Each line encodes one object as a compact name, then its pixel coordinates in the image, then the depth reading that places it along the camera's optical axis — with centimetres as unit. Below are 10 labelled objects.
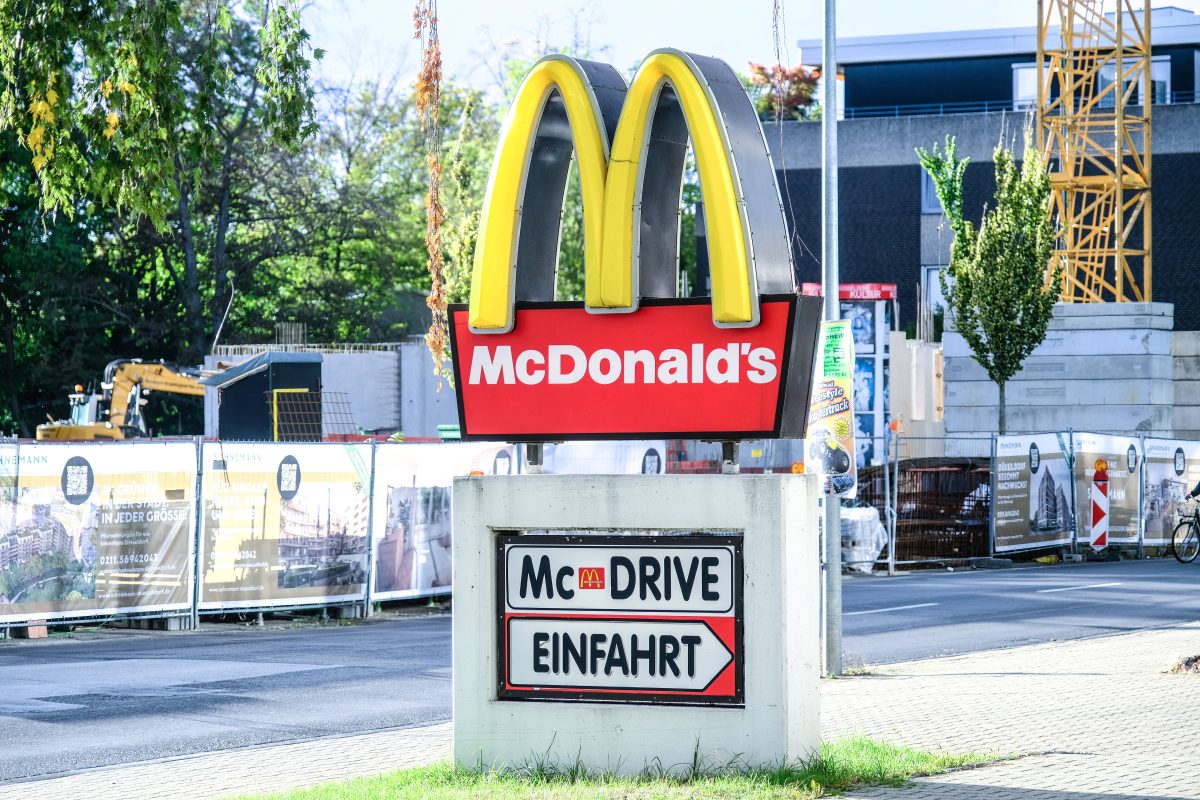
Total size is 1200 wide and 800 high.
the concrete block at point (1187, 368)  4050
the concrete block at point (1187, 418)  4088
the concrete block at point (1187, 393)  4059
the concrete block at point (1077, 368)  3847
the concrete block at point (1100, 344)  3853
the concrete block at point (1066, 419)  3838
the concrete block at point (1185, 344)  4047
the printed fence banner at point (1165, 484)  3125
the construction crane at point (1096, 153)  4791
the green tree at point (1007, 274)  3706
